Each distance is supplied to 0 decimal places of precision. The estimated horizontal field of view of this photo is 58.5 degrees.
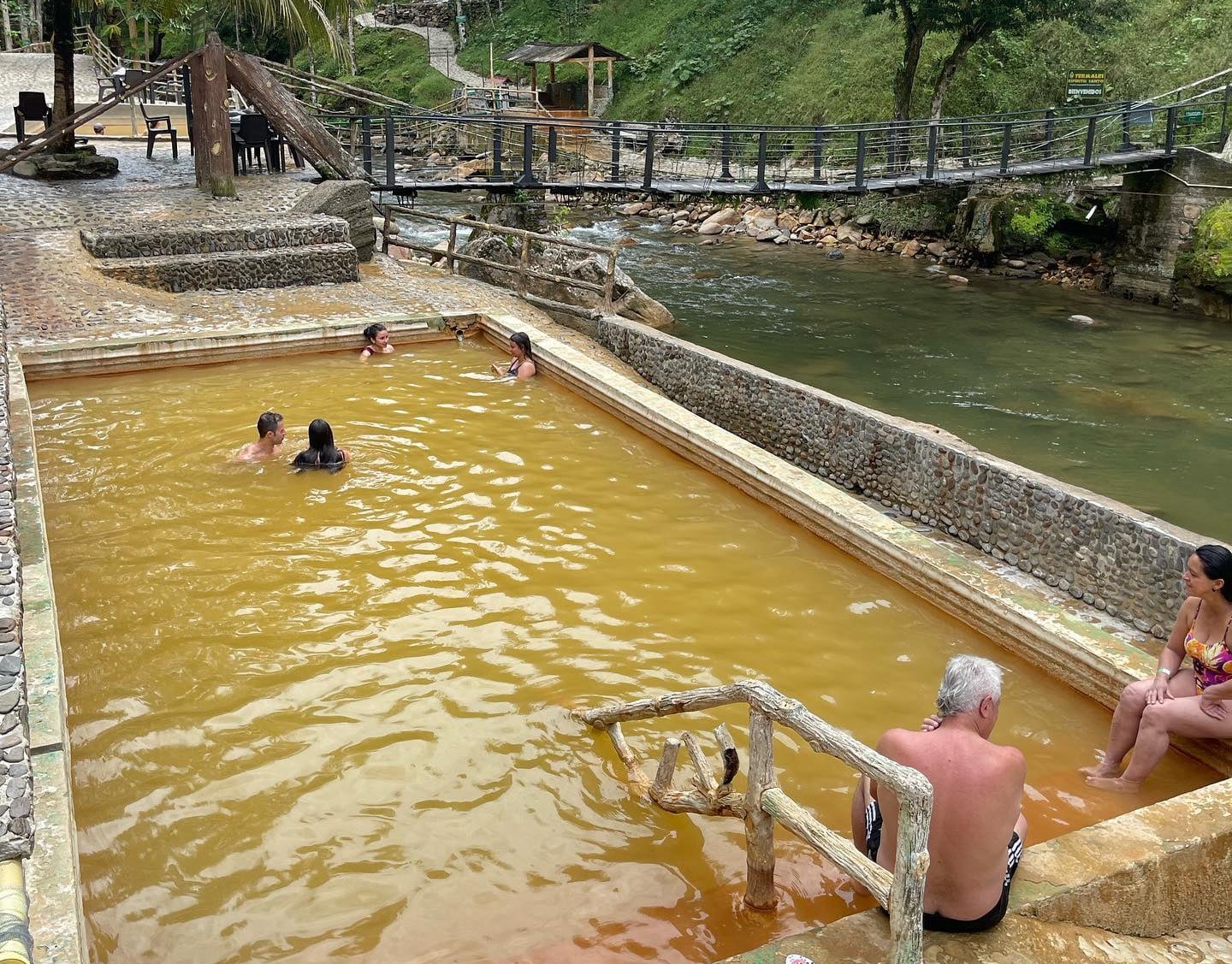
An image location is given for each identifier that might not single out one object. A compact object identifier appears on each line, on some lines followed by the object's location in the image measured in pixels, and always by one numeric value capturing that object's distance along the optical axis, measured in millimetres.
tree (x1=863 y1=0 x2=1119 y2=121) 22469
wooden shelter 33125
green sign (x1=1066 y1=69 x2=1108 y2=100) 23344
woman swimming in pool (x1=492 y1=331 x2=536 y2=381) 10578
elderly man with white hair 3438
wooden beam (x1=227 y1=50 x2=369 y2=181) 15023
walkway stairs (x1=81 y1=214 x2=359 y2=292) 12789
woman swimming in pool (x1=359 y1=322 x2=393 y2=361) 11234
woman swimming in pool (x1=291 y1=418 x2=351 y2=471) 7957
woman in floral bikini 4703
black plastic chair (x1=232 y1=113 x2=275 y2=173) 17234
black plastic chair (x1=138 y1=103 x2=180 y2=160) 19688
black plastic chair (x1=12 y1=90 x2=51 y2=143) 17719
